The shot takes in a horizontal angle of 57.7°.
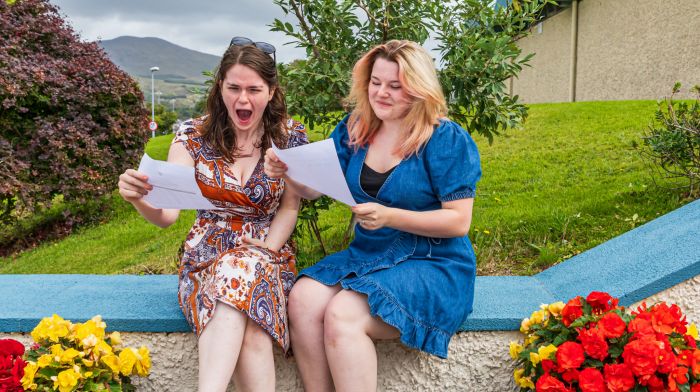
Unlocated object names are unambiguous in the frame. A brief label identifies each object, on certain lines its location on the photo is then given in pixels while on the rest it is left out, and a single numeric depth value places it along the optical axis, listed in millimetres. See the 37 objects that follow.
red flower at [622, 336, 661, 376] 1902
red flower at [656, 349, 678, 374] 1912
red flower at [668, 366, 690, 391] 1901
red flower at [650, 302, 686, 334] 2014
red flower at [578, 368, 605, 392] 1959
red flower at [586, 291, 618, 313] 2189
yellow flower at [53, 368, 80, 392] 2014
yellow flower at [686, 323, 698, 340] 2068
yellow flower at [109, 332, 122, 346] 2252
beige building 12602
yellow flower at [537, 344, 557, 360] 2125
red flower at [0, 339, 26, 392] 2006
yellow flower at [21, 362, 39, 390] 2018
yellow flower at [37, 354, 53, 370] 2053
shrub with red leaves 6758
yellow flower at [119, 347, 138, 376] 2172
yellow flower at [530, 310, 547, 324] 2291
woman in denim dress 2141
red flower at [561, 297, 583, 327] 2189
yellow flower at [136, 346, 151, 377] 2238
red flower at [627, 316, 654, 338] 1985
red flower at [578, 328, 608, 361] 1999
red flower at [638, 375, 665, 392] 1923
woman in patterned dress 2137
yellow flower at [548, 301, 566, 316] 2264
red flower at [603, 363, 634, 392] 1940
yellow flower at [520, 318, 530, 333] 2320
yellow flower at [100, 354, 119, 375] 2134
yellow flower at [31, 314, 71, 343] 2158
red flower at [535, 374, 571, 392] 2012
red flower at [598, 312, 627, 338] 2012
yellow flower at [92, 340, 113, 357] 2143
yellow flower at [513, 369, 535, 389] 2230
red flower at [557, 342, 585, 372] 2004
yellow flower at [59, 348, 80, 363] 2062
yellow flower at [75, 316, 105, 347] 2139
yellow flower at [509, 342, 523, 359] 2299
